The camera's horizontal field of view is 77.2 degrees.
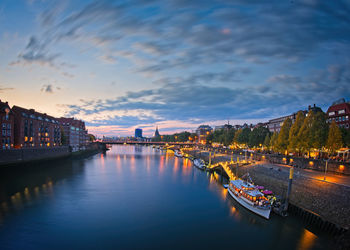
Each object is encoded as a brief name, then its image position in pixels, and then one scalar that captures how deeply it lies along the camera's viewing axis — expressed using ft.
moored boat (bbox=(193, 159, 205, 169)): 277.44
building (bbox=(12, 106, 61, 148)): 261.73
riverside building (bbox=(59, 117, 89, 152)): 451.94
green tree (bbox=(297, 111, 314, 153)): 178.81
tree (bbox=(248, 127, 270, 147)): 309.63
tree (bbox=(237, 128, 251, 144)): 351.87
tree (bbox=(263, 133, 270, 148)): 276.25
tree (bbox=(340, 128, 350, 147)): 182.59
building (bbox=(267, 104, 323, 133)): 390.09
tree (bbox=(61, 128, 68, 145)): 425.28
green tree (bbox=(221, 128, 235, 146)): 429.79
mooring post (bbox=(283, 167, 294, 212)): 100.37
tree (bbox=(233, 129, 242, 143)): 387.65
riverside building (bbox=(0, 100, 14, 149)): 224.33
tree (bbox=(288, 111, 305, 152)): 188.55
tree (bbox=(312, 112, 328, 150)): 173.78
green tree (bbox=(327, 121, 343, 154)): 166.89
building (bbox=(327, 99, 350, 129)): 233.55
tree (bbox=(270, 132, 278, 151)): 246.47
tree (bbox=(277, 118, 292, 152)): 209.77
